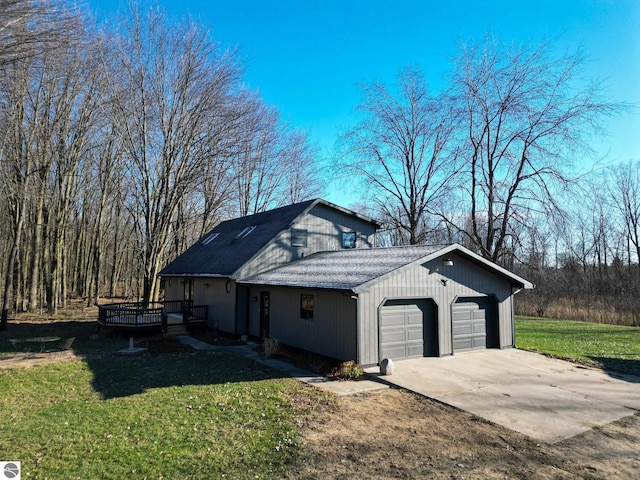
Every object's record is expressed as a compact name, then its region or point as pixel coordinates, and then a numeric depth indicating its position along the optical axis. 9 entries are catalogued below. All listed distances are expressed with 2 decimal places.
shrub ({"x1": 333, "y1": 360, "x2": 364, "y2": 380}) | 9.62
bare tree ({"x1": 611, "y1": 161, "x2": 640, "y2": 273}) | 35.97
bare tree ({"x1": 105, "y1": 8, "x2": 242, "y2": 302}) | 19.89
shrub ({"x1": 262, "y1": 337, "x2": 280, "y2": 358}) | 12.13
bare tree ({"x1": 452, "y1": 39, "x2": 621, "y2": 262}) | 17.61
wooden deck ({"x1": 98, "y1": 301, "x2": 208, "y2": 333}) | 16.20
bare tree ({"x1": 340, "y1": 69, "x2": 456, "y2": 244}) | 22.70
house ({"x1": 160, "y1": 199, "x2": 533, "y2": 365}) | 10.80
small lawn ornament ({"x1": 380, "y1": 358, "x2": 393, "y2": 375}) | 9.73
